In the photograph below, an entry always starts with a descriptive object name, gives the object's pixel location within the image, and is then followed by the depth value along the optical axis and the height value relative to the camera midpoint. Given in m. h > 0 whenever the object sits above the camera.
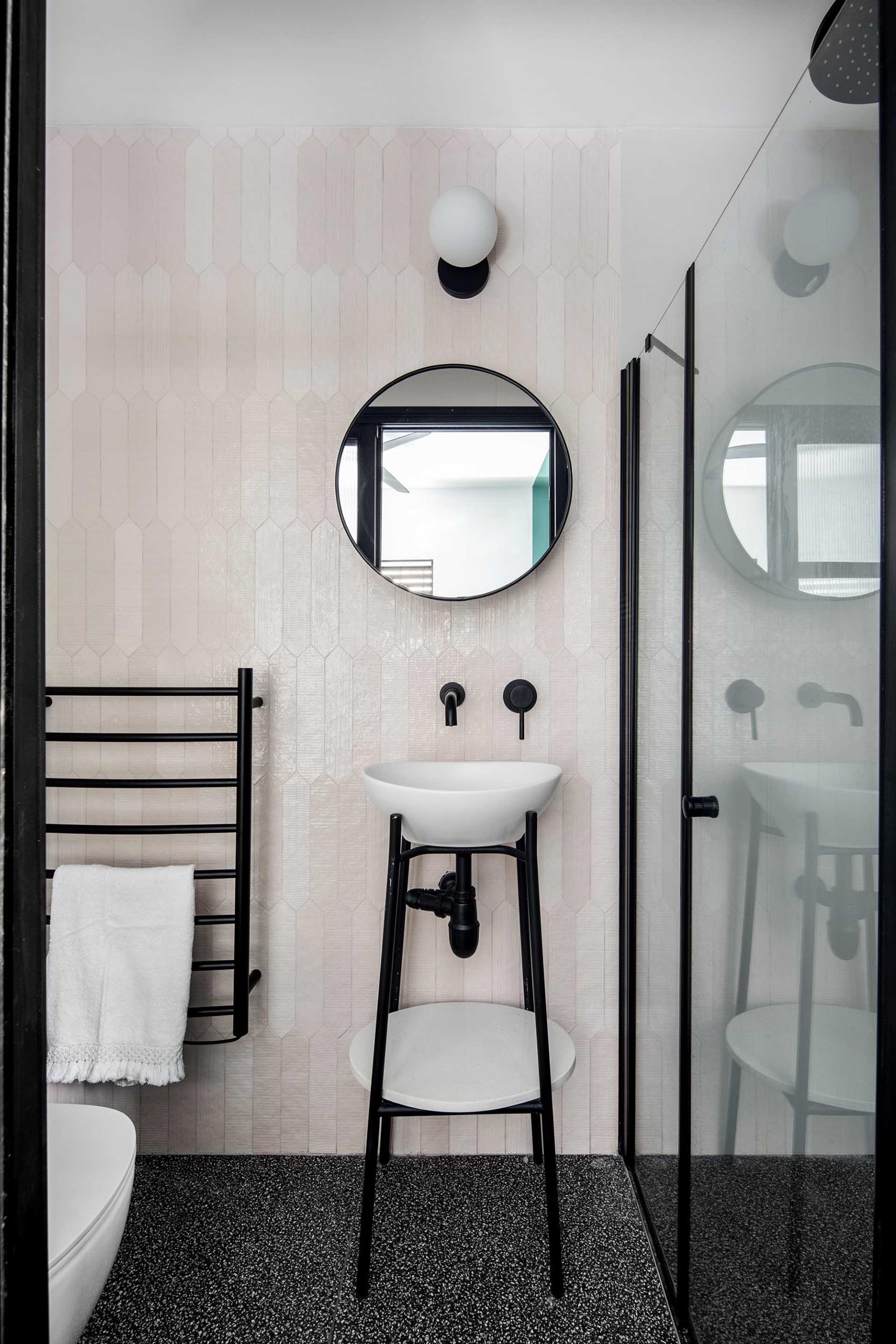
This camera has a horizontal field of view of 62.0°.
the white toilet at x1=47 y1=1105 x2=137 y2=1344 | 0.89 -0.71
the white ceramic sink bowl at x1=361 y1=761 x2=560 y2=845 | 1.35 -0.27
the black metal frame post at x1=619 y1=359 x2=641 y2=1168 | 1.68 -0.18
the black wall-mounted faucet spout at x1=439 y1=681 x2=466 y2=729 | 1.70 -0.08
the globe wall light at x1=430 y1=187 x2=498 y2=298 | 1.60 +0.94
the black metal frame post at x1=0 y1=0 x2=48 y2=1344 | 0.47 -0.03
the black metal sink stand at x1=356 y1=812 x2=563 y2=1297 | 1.34 -0.66
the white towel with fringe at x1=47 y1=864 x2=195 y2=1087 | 1.53 -0.65
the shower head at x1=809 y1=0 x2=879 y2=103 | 0.64 +0.57
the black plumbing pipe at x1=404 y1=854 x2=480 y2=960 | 1.52 -0.50
